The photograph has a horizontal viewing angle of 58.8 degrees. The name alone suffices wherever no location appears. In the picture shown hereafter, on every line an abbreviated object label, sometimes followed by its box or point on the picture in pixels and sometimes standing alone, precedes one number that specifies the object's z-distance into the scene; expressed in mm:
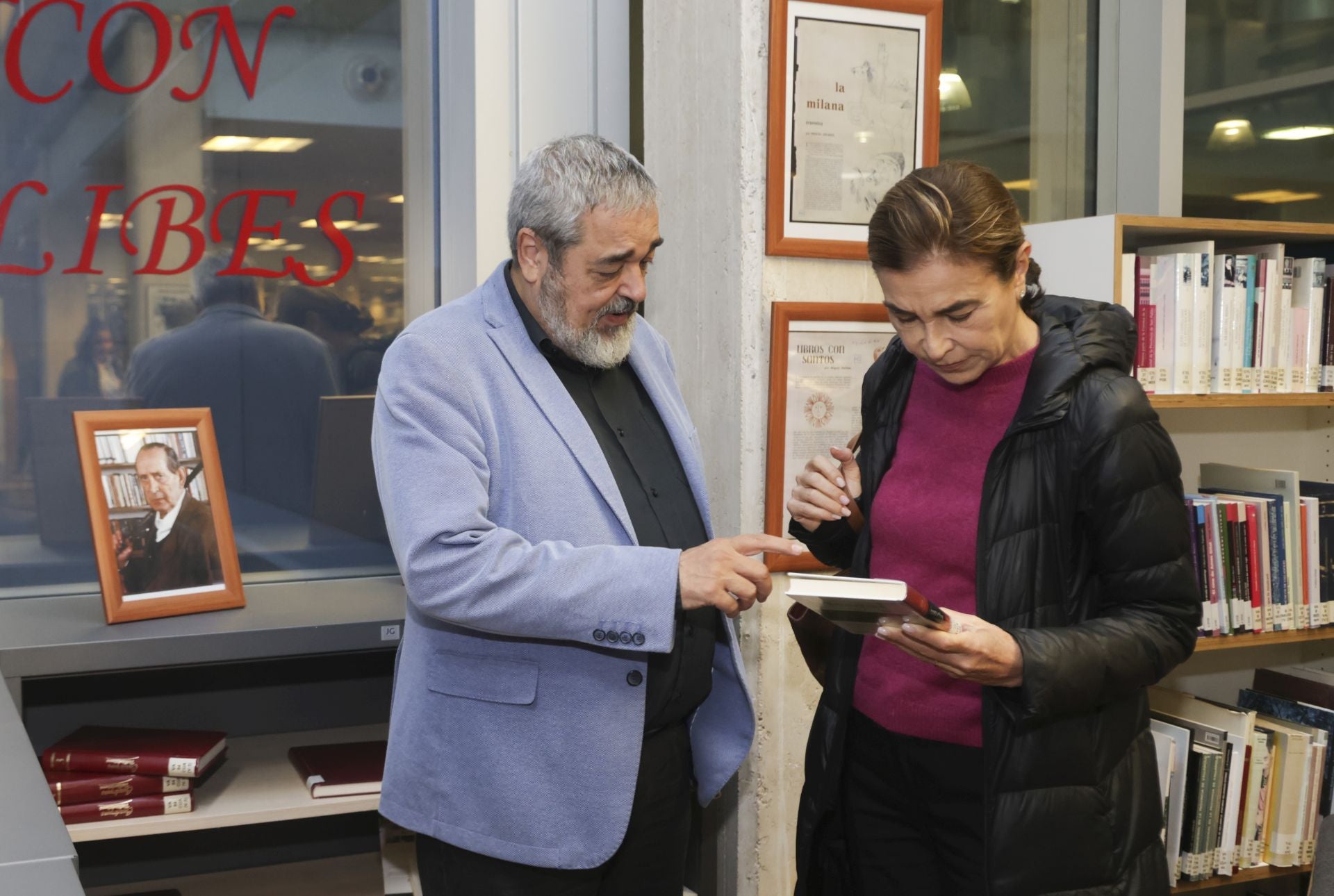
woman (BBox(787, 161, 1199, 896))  1621
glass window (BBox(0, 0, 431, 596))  2865
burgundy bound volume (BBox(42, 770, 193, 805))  2383
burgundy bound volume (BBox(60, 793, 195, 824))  2373
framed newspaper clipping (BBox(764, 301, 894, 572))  2617
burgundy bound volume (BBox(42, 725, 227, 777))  2441
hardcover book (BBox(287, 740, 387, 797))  2543
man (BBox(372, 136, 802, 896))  1688
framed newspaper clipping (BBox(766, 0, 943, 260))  2586
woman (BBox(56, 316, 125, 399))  2887
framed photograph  2531
